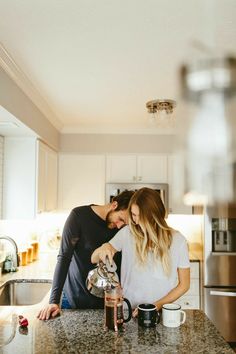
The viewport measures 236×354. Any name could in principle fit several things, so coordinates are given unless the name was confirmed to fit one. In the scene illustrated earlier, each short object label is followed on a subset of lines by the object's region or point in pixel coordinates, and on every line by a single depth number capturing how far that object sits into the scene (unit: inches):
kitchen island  48.0
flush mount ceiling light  111.7
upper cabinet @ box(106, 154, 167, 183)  153.8
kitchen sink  108.8
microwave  149.9
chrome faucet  116.7
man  76.0
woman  64.0
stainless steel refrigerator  123.9
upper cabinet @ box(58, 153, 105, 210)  153.9
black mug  55.2
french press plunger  53.9
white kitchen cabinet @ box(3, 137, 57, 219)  120.2
